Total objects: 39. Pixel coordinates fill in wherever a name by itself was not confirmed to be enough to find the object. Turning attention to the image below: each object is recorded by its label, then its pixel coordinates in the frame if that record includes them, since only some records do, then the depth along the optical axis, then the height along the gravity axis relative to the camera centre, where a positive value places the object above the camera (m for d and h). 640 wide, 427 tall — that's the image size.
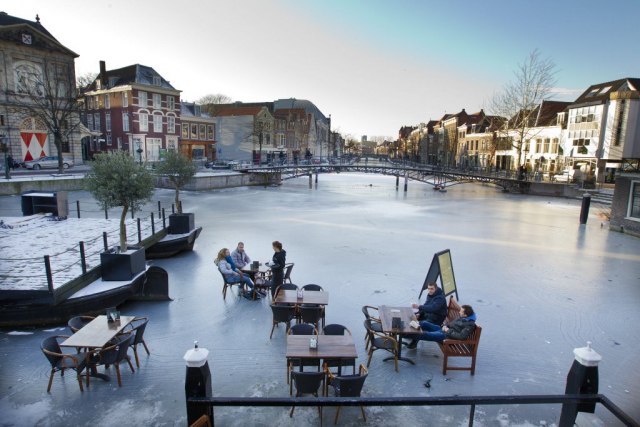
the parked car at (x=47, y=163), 34.26 -1.43
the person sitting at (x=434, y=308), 7.27 -2.75
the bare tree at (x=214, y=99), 98.57 +13.56
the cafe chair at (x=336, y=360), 5.74 -2.95
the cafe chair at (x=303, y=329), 6.45 -2.84
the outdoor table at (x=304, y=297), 7.66 -2.84
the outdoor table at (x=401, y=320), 6.50 -2.83
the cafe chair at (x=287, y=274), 9.73 -3.00
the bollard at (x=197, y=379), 4.34 -2.57
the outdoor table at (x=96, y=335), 5.76 -2.84
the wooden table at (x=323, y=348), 5.52 -2.79
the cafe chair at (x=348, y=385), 4.91 -2.85
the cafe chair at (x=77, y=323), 6.52 -2.95
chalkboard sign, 8.78 -2.56
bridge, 39.25 -2.01
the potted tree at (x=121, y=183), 9.73 -0.87
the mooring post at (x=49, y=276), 7.40 -2.41
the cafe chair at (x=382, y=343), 6.38 -3.10
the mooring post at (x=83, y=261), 8.52 -2.42
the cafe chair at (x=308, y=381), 5.01 -2.89
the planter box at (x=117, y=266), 8.95 -2.62
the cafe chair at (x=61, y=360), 5.70 -3.10
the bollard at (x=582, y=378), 4.66 -2.58
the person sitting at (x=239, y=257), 10.24 -2.69
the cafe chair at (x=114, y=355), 5.86 -3.07
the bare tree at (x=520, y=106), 42.81 +6.17
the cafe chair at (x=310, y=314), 7.51 -3.01
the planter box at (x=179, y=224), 13.96 -2.56
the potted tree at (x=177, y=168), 18.45 -0.78
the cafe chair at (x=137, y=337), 6.39 -3.04
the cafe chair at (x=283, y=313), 7.37 -2.96
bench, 6.30 -3.07
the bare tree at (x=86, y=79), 55.22 +10.21
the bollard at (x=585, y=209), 20.61 -2.46
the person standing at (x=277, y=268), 9.27 -2.65
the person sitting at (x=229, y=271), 9.41 -2.82
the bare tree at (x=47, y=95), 32.00 +4.61
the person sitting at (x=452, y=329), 6.38 -2.85
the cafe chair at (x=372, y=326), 7.11 -3.09
